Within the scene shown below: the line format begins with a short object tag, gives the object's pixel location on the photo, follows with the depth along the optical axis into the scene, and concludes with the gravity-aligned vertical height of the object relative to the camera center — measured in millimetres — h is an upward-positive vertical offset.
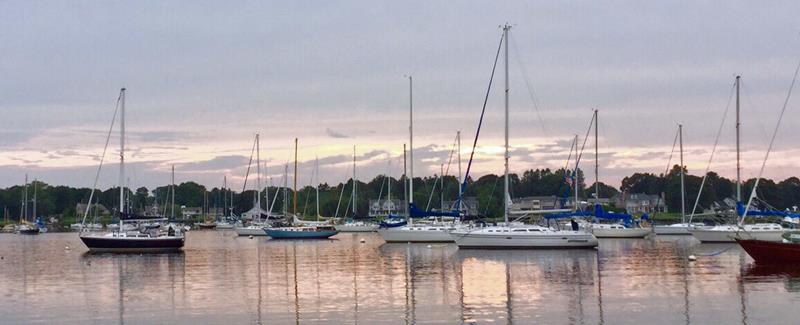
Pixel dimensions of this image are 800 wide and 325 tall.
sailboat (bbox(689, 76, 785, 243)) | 60781 -1722
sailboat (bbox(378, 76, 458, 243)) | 71312 -1685
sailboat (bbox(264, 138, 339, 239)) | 87812 -1906
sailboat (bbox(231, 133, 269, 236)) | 101488 -1817
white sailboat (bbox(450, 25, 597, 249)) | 57531 -1792
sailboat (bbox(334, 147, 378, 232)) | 121750 -2078
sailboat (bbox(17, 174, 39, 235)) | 140350 -1930
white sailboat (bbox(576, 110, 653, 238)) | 84250 -2085
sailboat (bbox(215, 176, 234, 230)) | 147875 -1781
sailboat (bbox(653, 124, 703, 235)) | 95625 -2277
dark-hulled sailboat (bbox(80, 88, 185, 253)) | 62281 -1853
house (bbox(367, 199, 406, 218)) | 182000 +753
